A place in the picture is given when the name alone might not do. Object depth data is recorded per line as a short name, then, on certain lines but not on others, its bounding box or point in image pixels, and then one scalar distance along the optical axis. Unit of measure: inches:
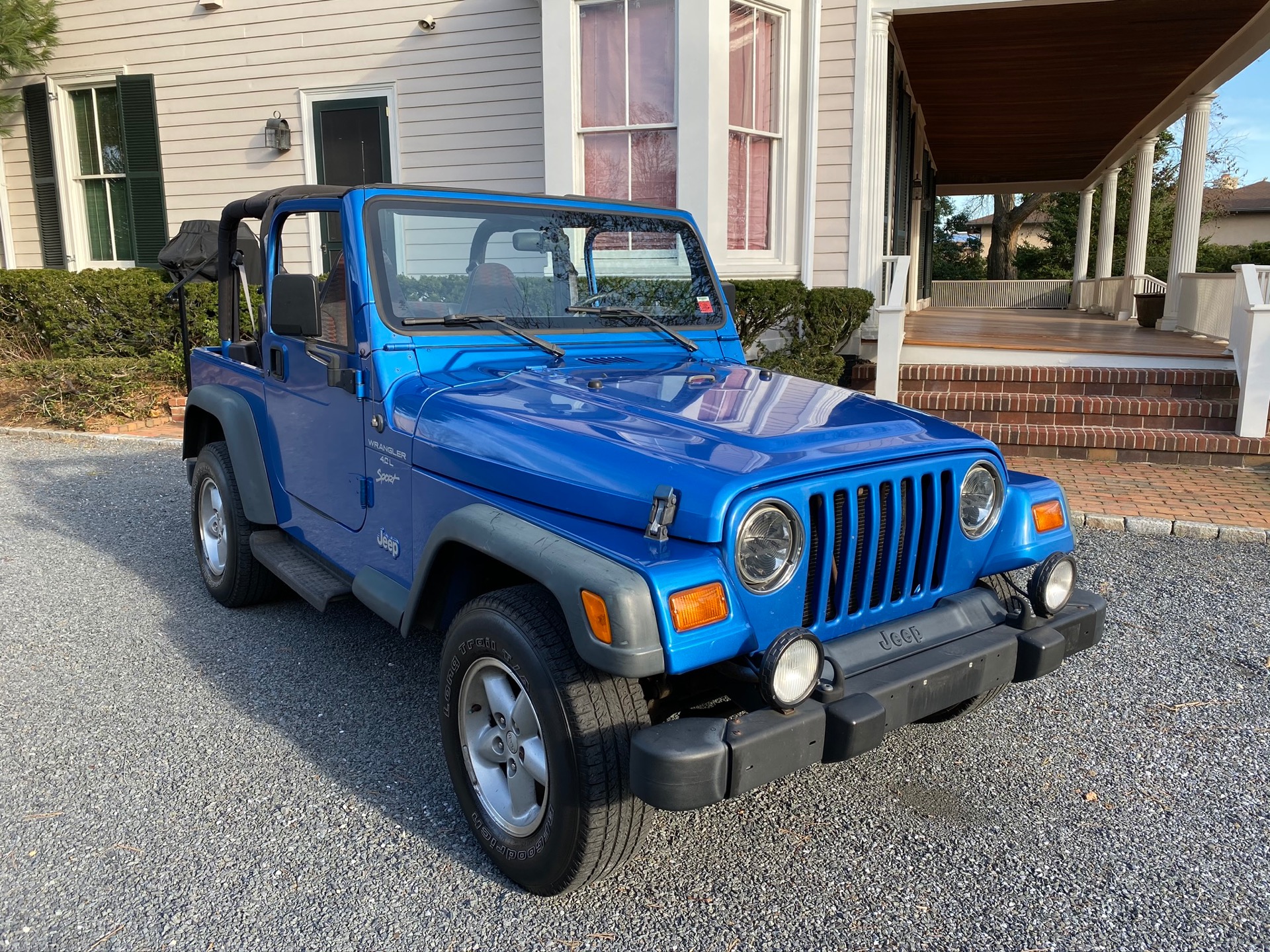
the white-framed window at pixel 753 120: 331.0
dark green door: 394.0
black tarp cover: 279.7
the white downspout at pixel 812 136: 336.8
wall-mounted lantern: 401.1
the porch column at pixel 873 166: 336.8
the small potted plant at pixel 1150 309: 515.5
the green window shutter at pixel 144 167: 426.9
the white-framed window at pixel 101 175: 442.6
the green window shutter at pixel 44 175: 446.9
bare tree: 1288.1
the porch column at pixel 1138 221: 579.2
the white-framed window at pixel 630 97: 323.3
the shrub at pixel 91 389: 346.3
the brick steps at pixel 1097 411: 286.0
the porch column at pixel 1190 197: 451.5
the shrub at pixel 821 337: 311.3
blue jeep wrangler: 82.0
